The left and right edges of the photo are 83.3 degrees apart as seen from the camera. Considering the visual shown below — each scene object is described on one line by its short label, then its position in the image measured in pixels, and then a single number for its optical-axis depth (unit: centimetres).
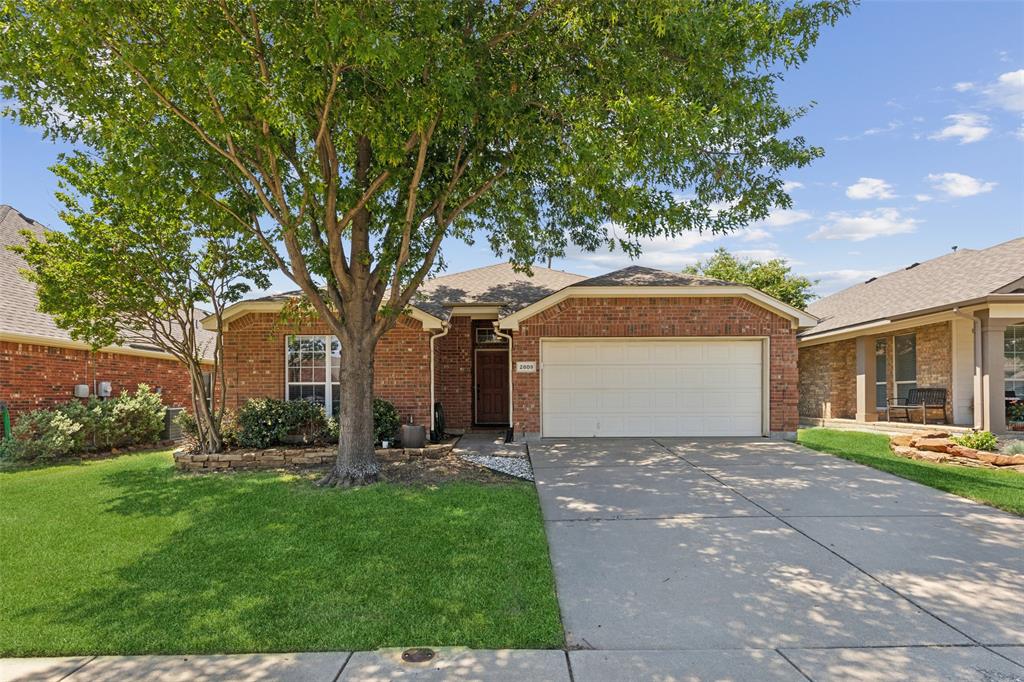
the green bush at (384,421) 1122
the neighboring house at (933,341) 1162
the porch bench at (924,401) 1341
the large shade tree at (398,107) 652
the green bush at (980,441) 1075
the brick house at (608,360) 1252
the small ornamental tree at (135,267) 961
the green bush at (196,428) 1134
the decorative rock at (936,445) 1045
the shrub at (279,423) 1098
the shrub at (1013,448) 1015
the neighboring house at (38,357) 1156
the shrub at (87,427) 1106
